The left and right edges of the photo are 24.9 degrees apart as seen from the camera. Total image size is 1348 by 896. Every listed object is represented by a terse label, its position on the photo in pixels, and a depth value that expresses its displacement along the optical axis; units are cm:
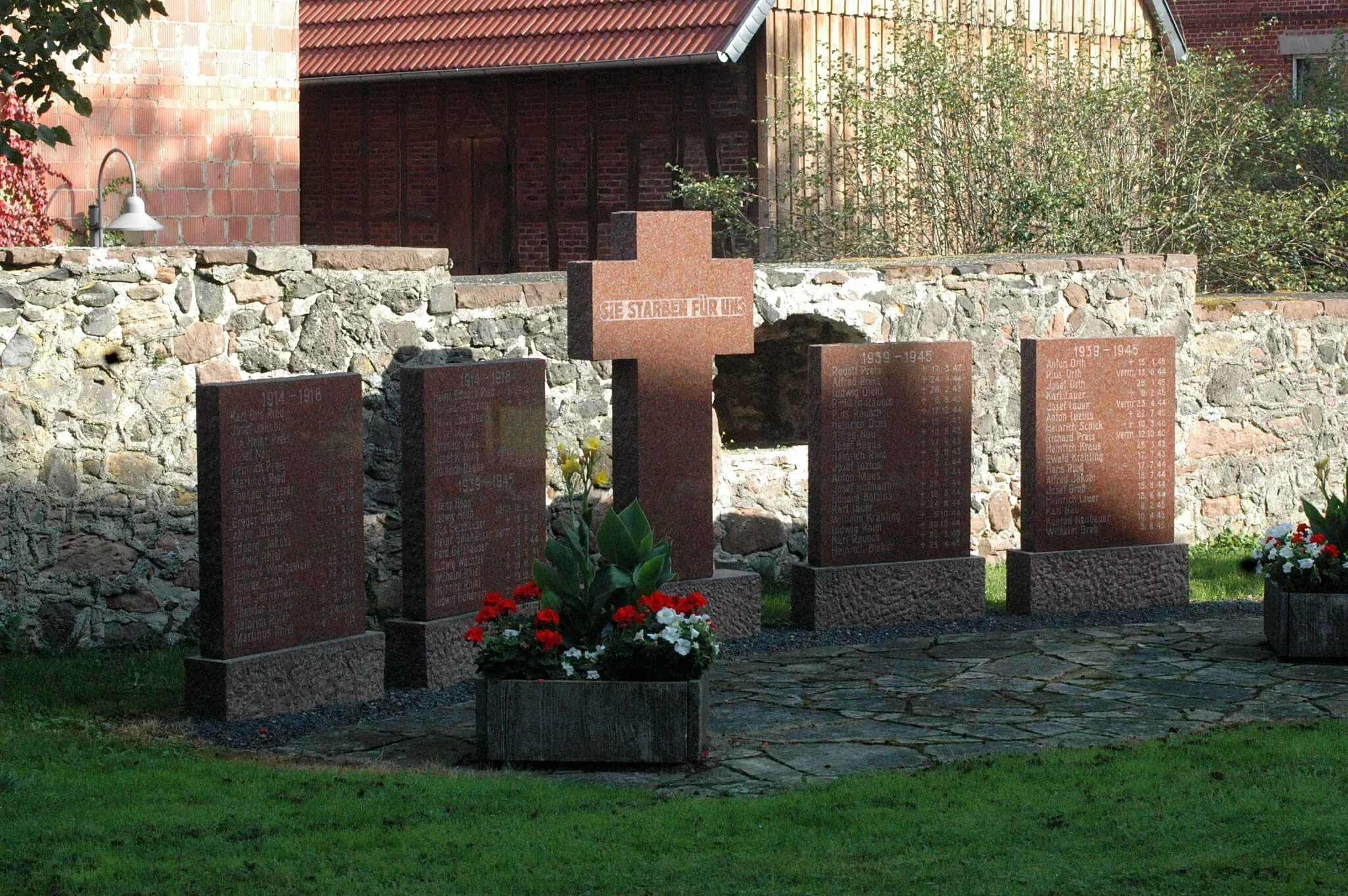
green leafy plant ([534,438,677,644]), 1105
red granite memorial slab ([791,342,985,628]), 1482
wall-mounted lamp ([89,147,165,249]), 1695
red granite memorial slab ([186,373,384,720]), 1150
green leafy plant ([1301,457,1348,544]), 1369
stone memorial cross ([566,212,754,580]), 1378
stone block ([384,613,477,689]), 1268
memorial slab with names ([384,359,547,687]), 1267
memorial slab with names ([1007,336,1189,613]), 1553
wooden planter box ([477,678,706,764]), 1063
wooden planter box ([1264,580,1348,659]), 1331
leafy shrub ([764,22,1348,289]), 2320
